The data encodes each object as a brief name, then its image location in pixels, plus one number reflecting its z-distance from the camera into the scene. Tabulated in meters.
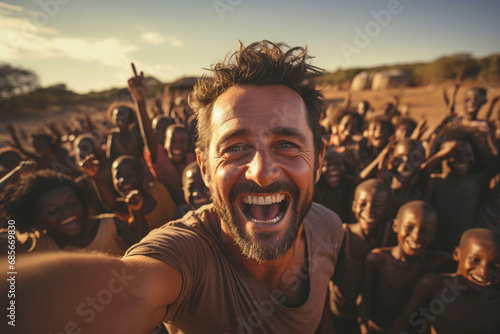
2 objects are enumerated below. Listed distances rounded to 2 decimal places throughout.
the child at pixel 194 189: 2.67
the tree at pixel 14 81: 27.45
